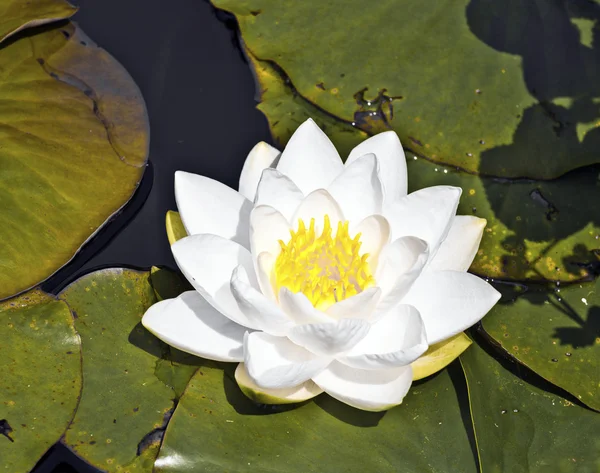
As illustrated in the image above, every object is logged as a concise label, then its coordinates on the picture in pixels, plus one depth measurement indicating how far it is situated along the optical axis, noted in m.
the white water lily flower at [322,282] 3.74
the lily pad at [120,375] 4.23
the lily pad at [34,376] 4.17
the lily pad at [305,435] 3.99
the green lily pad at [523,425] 4.14
